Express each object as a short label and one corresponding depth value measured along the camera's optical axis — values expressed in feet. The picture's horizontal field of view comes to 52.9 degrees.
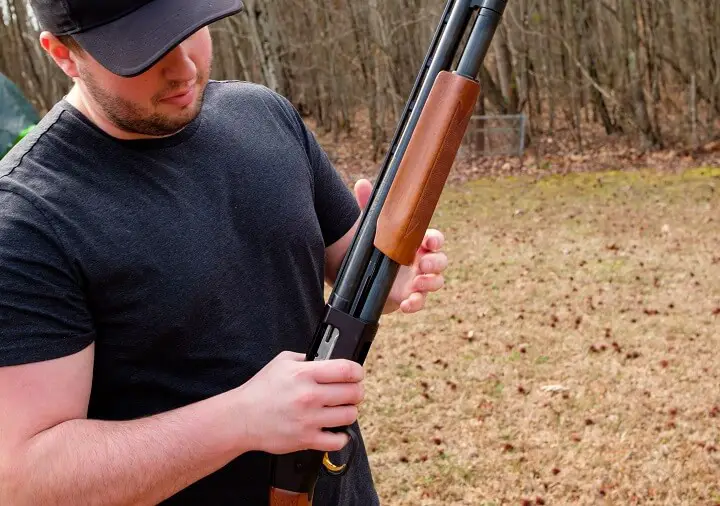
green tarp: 19.63
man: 4.66
